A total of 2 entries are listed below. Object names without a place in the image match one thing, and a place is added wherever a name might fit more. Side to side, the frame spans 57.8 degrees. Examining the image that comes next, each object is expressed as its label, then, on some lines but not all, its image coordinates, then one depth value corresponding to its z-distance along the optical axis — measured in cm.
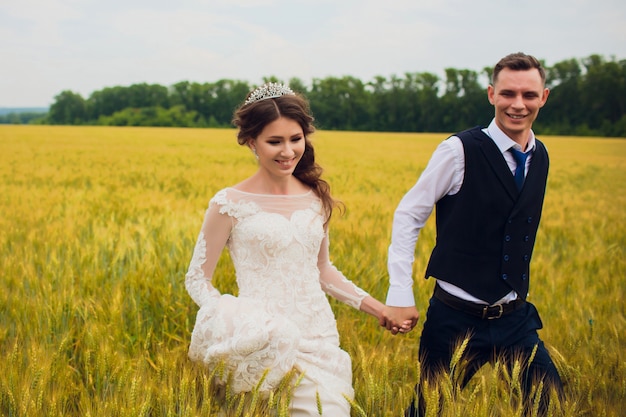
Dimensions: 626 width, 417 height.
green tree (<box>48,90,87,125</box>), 5831
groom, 200
